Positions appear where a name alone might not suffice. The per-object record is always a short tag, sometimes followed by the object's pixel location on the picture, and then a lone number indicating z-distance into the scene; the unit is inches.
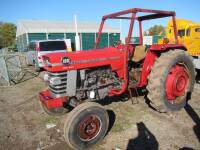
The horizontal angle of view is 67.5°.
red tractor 98.2
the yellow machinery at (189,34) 280.0
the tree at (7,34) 1321.8
